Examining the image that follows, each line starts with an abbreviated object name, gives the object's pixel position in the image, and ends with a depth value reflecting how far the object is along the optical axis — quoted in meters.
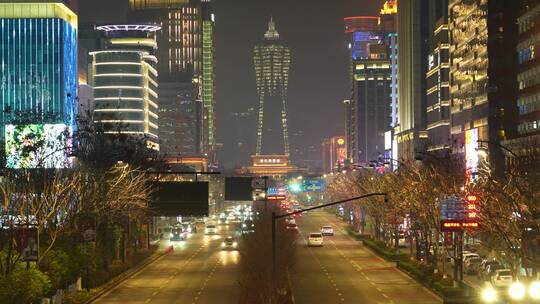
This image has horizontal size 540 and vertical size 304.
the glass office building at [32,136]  95.71
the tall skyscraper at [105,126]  111.94
